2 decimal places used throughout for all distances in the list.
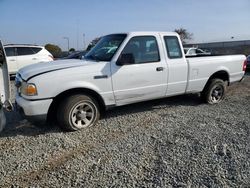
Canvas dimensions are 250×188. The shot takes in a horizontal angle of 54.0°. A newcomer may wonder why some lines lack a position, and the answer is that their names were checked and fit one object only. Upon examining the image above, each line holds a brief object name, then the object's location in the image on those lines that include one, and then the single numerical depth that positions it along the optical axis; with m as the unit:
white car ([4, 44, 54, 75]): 11.59
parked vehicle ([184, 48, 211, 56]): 16.12
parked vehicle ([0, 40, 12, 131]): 3.84
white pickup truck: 4.16
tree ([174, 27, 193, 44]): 56.44
